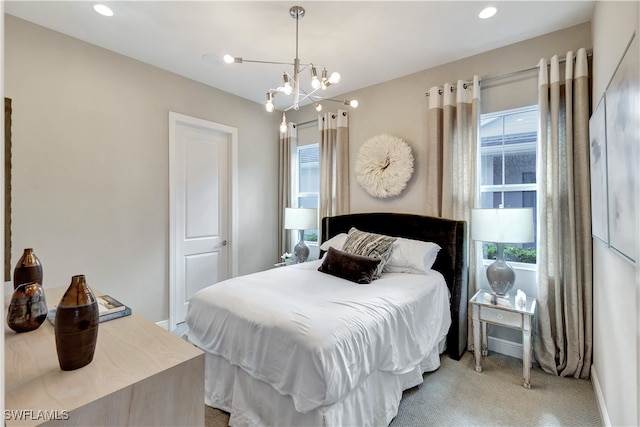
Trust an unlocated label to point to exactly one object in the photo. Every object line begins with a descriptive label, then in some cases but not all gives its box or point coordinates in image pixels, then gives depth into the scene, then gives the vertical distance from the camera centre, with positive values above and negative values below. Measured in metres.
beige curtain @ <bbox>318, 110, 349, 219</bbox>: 3.71 +0.65
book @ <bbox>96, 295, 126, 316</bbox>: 1.32 -0.42
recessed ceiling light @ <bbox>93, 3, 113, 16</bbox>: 2.16 +1.51
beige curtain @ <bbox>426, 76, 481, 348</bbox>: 2.73 +0.59
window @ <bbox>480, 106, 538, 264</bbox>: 2.61 +0.45
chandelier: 1.96 +0.91
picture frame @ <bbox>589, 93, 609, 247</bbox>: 1.57 +0.23
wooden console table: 0.80 -0.49
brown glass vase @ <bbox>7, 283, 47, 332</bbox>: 1.15 -0.37
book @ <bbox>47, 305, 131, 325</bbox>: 1.27 -0.43
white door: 3.27 +0.10
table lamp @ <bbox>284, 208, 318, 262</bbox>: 3.72 -0.10
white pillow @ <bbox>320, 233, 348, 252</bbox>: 3.16 -0.30
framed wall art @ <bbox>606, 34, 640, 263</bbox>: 1.10 +0.26
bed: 1.49 -0.74
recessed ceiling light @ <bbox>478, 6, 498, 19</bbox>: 2.17 +1.49
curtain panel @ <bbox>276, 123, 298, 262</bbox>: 4.26 +0.54
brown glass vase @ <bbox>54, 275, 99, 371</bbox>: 0.92 -0.35
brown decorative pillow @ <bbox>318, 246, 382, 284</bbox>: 2.42 -0.43
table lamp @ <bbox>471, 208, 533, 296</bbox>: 2.24 -0.13
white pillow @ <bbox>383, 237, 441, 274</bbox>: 2.61 -0.38
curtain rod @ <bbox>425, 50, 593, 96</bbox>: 2.37 +1.23
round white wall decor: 3.20 +0.55
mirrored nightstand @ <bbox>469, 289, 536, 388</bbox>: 2.20 -0.79
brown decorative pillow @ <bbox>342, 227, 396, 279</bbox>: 2.67 -0.29
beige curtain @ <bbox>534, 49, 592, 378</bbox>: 2.24 -0.07
